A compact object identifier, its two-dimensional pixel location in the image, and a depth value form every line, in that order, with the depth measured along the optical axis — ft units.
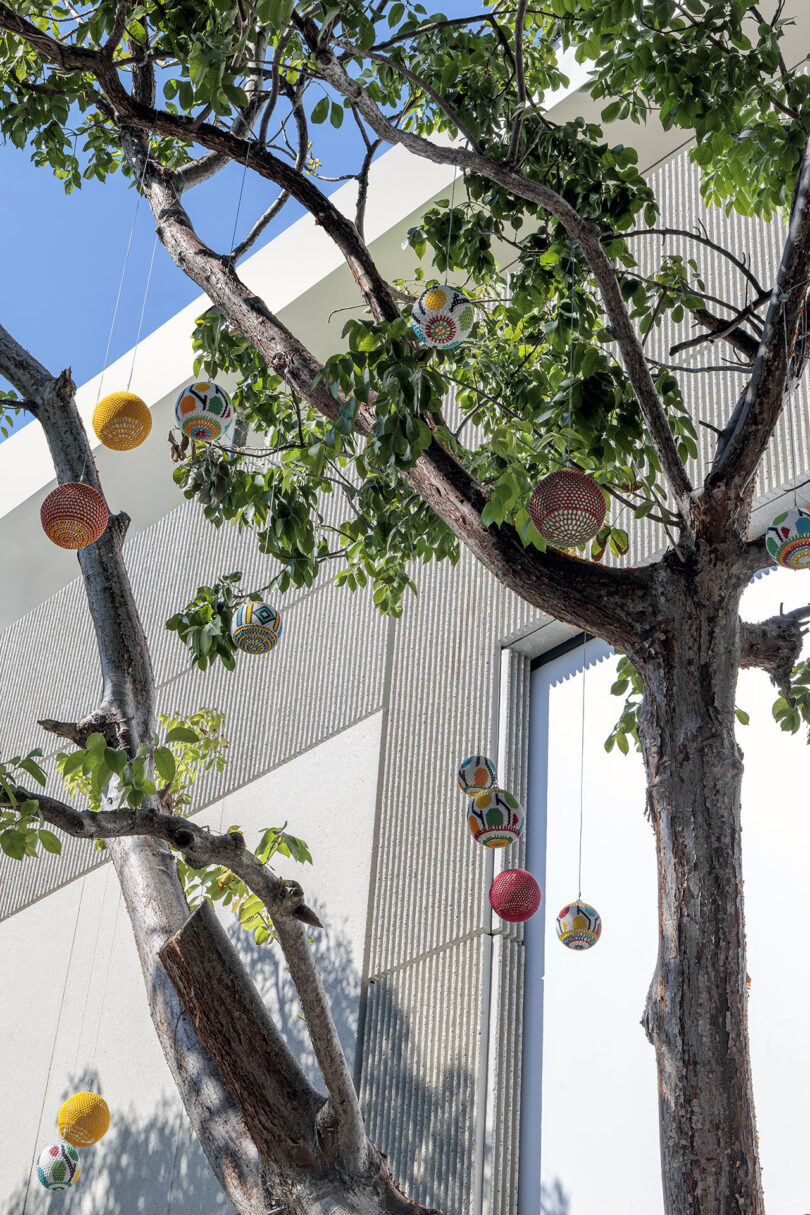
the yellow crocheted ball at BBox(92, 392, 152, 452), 12.97
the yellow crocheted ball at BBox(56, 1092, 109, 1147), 17.40
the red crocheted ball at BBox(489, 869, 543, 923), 14.42
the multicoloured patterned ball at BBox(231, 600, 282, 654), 13.56
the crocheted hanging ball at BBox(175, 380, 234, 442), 13.56
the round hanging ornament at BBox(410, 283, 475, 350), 11.36
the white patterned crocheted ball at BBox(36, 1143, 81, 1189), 19.13
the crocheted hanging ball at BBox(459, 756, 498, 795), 14.74
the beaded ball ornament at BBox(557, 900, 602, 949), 15.38
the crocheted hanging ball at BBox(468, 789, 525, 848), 14.26
